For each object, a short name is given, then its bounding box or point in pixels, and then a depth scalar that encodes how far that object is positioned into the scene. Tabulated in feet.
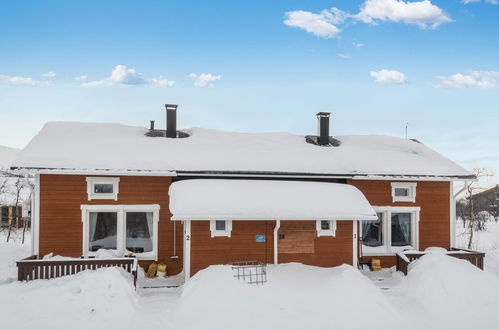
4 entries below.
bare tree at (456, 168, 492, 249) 74.44
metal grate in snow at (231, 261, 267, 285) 37.76
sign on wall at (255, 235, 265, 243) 42.34
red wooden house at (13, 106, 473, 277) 41.34
